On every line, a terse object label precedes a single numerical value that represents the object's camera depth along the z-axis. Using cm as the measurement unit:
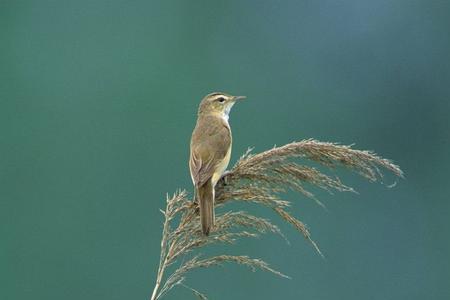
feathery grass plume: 887
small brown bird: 975
